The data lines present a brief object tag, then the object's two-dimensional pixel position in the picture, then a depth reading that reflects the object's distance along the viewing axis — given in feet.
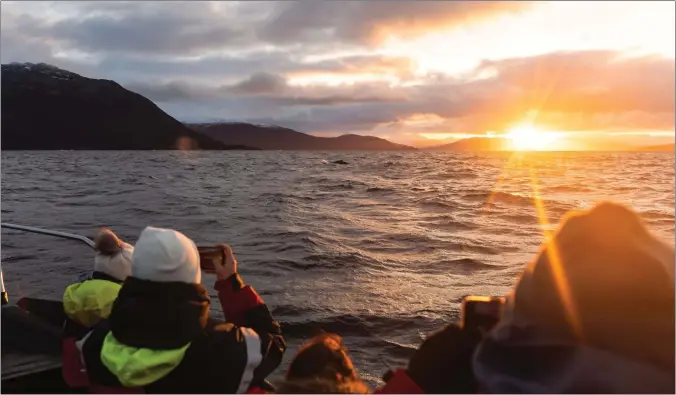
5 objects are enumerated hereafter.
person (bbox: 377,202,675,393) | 6.65
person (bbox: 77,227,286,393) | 10.30
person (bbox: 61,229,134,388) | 14.05
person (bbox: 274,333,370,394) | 9.94
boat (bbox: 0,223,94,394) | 14.24
